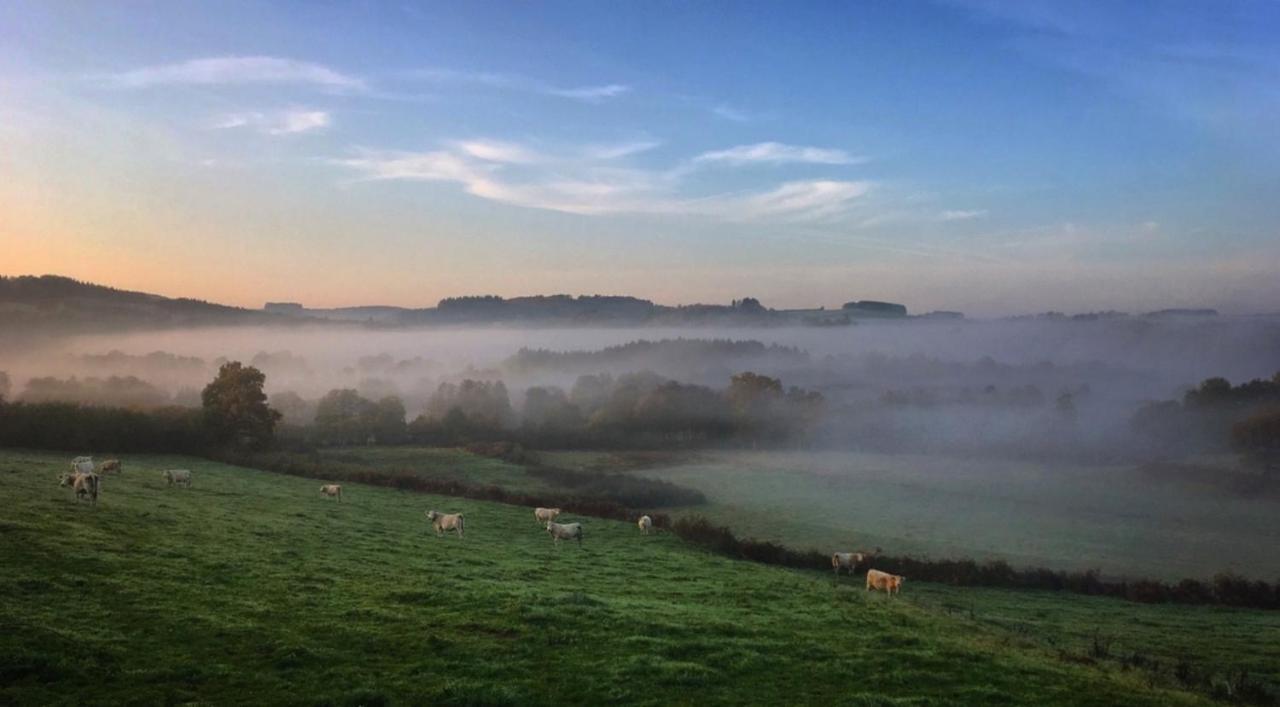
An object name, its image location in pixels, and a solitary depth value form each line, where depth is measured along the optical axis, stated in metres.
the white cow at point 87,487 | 28.97
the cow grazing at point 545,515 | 43.69
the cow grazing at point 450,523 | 37.12
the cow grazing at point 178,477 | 40.33
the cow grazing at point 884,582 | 30.67
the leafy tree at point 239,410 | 65.50
